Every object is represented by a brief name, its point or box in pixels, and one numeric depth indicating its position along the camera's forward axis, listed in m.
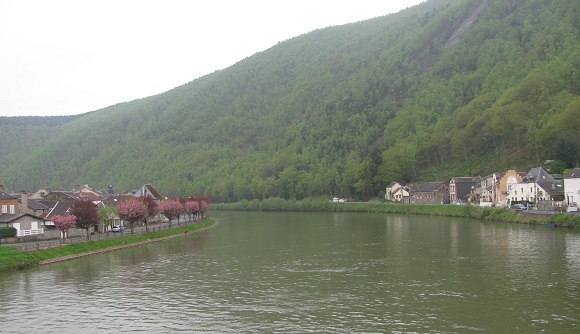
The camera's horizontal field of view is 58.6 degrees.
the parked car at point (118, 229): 67.79
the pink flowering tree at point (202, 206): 97.42
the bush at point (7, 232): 52.03
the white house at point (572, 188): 66.69
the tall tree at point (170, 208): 80.25
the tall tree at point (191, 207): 90.81
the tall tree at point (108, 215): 65.19
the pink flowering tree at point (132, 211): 65.31
